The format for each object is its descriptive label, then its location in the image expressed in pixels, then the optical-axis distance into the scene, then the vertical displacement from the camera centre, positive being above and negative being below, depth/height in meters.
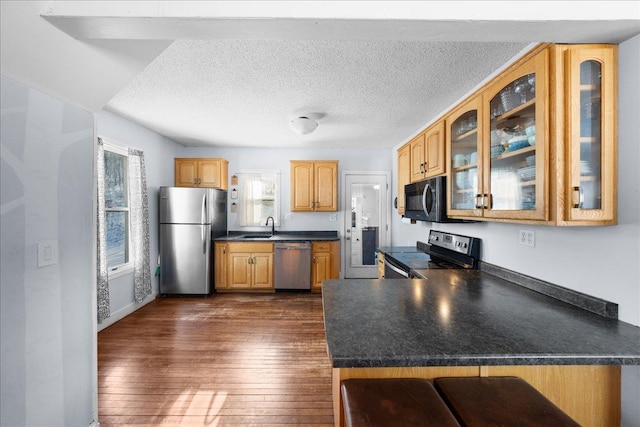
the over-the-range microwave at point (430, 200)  2.21 +0.10
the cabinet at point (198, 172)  4.28 +0.63
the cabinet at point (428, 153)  2.22 +0.53
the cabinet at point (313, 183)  4.42 +0.46
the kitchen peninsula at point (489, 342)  0.87 -0.46
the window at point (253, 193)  4.63 +0.32
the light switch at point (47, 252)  1.25 -0.19
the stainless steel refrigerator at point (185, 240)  3.84 -0.41
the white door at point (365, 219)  4.69 -0.14
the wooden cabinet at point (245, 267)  4.07 -0.84
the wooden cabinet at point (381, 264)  3.13 -0.63
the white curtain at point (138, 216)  3.37 -0.05
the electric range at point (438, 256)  2.22 -0.45
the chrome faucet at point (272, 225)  4.59 -0.23
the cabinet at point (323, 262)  4.13 -0.78
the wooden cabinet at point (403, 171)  2.97 +0.47
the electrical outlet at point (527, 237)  1.65 -0.17
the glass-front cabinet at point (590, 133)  1.14 +0.33
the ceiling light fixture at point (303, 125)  2.92 +0.96
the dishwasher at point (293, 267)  4.07 -0.84
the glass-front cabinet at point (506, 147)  1.26 +0.36
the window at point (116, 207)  3.07 +0.06
